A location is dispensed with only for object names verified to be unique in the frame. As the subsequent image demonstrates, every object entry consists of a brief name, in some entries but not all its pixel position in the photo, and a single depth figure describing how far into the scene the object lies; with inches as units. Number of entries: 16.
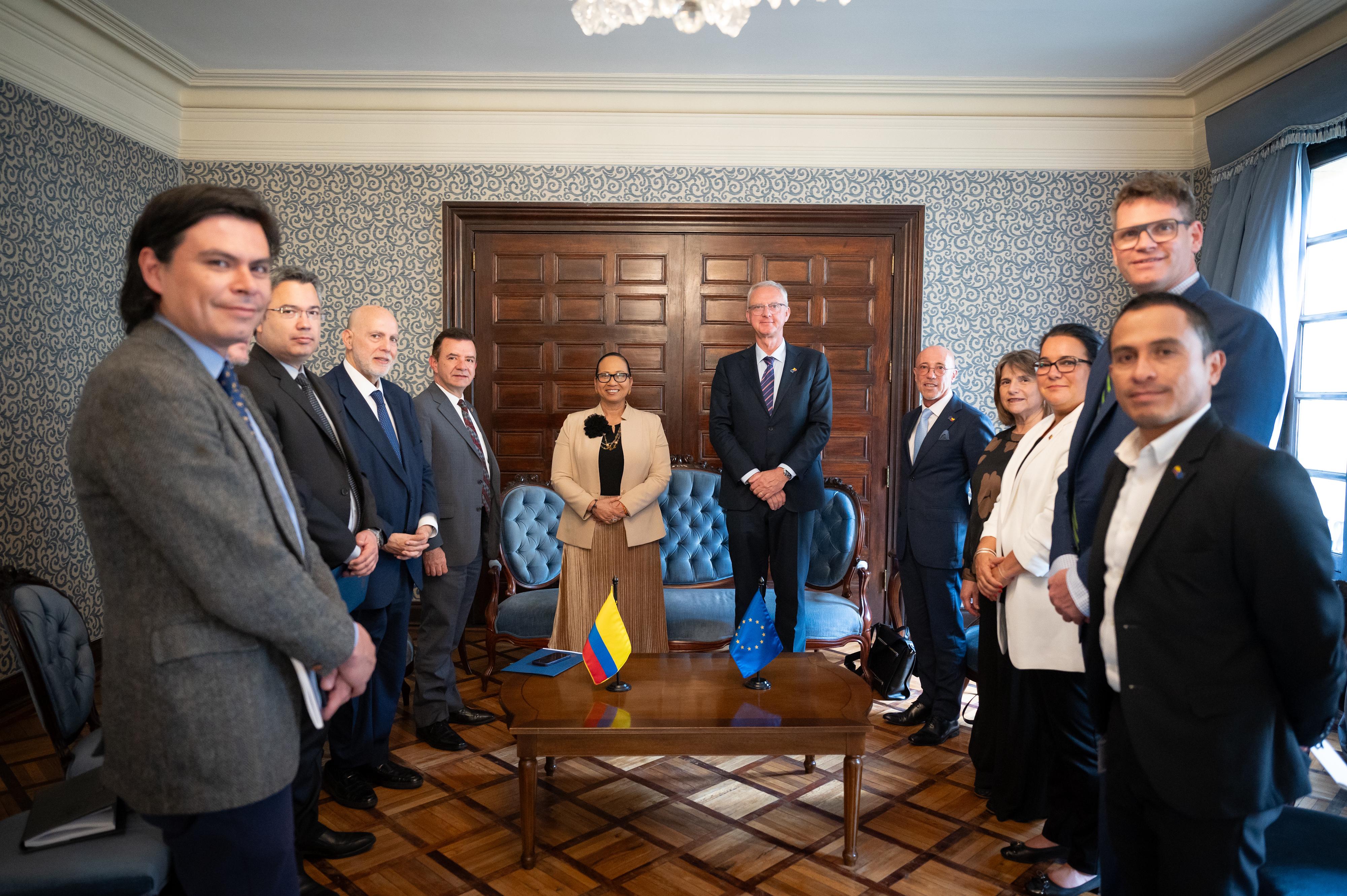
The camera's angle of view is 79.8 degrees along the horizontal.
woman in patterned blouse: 102.1
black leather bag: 128.8
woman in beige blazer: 144.4
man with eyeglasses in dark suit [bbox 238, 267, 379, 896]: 91.5
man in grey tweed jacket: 46.7
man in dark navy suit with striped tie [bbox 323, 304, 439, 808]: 110.1
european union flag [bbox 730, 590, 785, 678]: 106.4
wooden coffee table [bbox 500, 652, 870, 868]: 94.0
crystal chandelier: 108.3
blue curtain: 155.7
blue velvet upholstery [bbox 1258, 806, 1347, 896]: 60.2
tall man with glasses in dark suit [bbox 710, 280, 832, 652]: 139.5
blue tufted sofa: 157.3
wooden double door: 196.4
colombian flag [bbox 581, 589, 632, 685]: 104.0
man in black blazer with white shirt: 52.9
